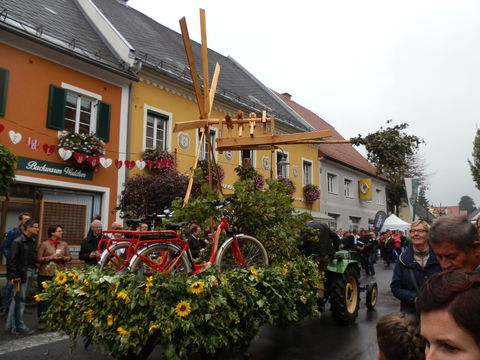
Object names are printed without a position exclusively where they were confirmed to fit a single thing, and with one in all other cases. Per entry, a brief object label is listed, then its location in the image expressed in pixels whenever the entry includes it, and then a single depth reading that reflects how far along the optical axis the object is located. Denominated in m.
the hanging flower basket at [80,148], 10.74
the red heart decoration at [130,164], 11.55
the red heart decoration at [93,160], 10.98
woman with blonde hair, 3.49
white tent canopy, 23.59
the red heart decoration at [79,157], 10.71
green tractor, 6.52
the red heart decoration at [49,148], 10.06
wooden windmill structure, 5.70
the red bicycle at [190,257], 3.95
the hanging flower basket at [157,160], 12.56
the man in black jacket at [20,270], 5.92
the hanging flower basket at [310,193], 21.08
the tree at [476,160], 31.88
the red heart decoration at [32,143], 9.96
